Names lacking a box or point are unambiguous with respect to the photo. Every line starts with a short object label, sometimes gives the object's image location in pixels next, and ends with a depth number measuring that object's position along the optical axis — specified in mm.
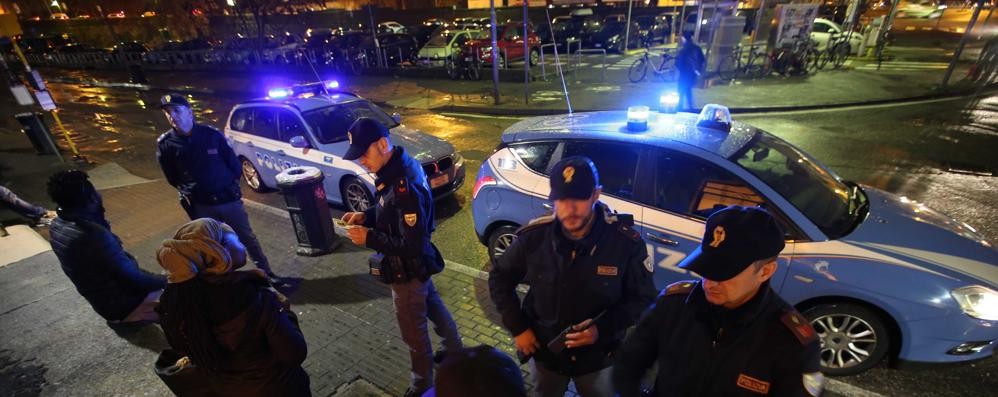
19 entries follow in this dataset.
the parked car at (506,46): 16672
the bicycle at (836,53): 14914
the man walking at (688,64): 9648
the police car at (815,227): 2752
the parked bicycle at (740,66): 14172
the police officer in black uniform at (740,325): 1385
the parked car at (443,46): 17828
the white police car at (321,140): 5980
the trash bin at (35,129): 9672
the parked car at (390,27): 27219
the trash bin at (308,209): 4793
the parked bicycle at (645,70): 14367
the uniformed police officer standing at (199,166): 3955
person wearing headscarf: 1803
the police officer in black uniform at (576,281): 2035
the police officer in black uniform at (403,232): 2605
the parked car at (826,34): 16305
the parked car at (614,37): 21859
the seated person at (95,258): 3119
